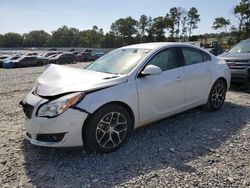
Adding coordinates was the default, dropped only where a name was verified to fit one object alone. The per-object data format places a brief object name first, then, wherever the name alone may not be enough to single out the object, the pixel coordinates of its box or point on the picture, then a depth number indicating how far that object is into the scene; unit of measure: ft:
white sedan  8.18
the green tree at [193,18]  195.13
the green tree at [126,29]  216.18
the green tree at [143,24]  214.41
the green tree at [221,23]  144.82
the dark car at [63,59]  75.07
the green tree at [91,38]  232.65
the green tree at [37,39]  285.12
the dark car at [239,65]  17.92
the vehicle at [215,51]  52.21
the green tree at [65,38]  271.49
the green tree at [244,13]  125.45
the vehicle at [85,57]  89.51
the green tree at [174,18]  199.88
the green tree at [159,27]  198.58
